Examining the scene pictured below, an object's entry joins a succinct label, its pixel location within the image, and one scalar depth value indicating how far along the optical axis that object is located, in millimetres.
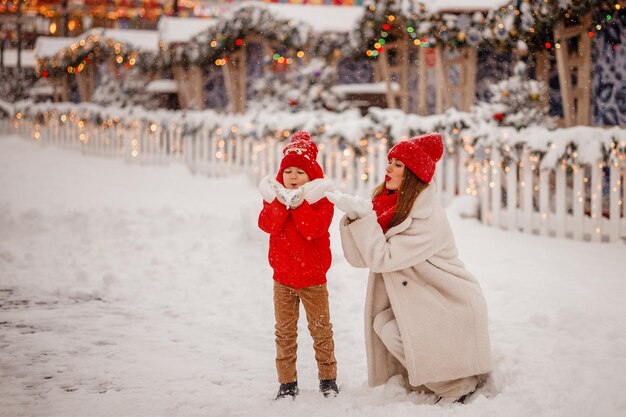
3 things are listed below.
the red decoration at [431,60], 18122
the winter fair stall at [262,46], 15242
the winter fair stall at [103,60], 21031
